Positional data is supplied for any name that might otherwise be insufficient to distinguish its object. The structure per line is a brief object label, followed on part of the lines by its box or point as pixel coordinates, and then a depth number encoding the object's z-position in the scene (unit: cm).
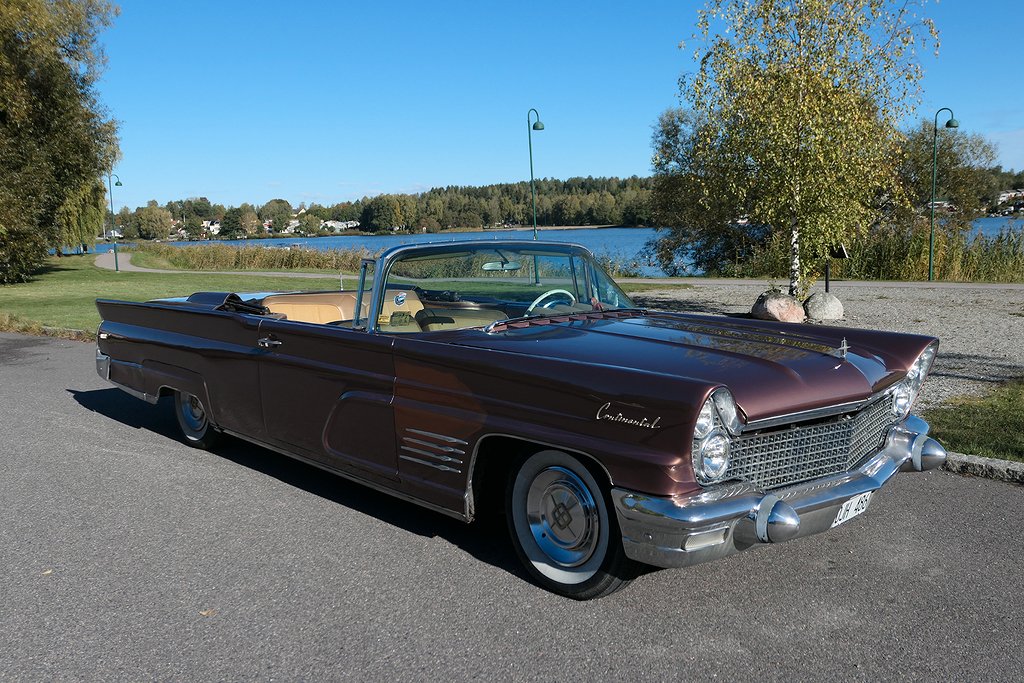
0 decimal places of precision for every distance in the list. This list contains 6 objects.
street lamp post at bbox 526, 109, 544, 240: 2418
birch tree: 1171
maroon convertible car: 299
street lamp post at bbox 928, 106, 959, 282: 2120
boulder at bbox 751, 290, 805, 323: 1262
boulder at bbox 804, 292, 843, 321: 1305
